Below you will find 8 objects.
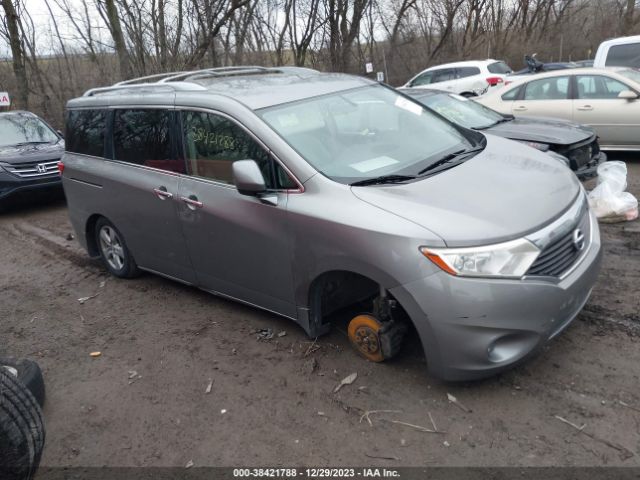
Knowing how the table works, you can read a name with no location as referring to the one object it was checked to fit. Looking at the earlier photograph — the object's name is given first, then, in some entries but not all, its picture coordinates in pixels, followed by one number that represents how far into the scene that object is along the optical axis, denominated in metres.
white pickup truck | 10.57
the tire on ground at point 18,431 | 2.48
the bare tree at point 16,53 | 15.52
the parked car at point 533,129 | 6.28
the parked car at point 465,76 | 16.31
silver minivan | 2.89
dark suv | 8.78
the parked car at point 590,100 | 8.20
